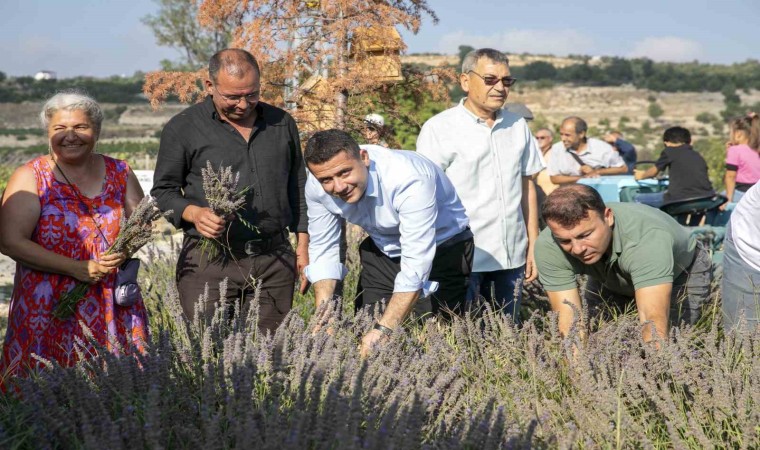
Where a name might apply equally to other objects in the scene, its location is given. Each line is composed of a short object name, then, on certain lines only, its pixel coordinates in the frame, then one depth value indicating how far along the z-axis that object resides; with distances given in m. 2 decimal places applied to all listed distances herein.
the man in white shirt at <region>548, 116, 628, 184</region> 9.85
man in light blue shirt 3.65
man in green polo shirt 3.71
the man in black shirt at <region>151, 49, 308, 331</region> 4.07
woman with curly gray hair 3.70
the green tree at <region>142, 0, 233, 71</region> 25.27
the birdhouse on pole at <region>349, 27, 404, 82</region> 5.79
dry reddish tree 5.81
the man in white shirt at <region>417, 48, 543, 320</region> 4.90
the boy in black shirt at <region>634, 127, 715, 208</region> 8.98
